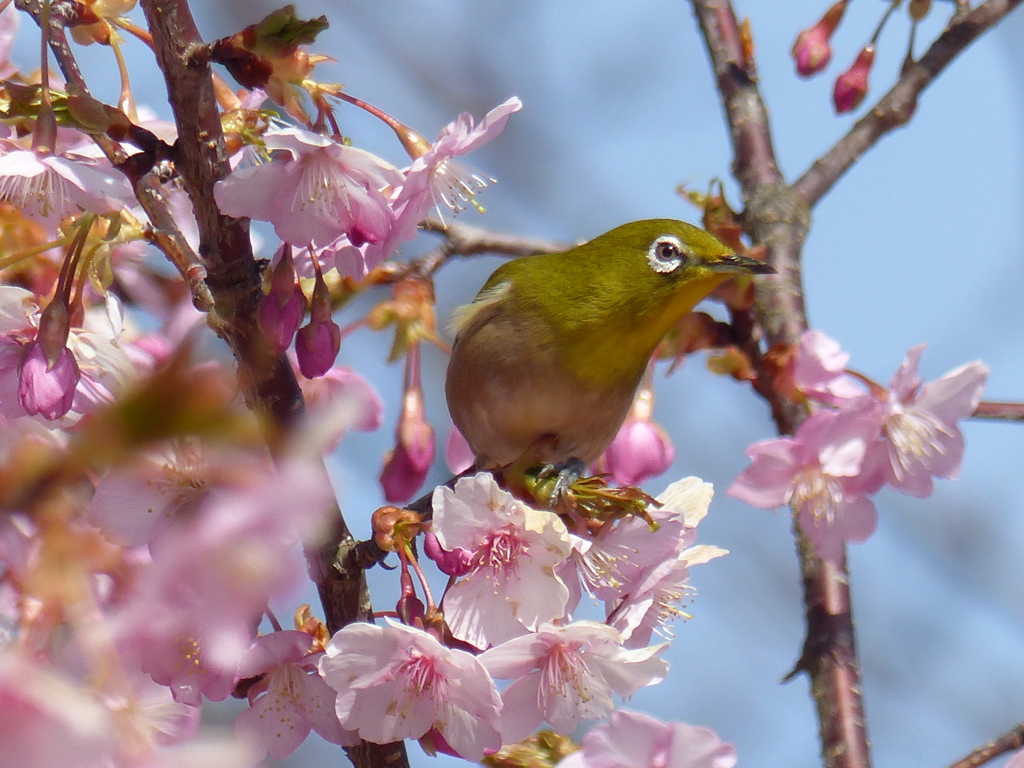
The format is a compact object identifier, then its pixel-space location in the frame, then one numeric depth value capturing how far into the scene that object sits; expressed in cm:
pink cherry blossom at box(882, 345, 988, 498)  550
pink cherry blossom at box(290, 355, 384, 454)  563
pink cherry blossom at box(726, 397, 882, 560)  550
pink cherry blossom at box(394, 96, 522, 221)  388
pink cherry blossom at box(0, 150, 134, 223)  344
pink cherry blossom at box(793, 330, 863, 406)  562
